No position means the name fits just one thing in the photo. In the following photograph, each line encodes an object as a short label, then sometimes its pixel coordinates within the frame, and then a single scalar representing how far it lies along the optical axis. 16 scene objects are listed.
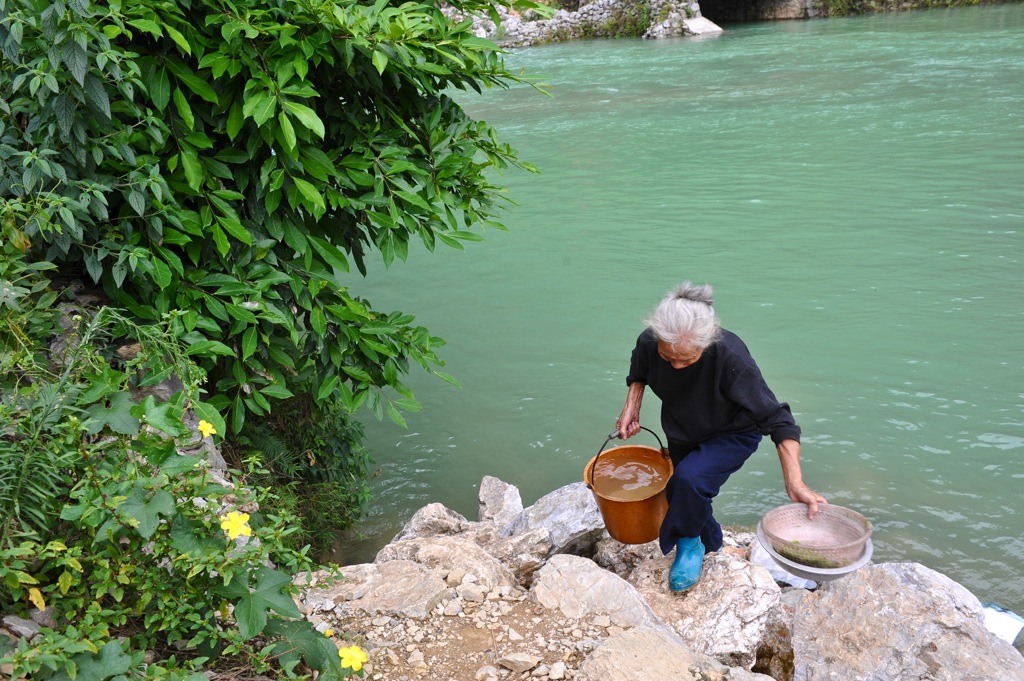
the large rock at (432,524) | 4.89
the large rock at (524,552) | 3.96
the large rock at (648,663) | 2.87
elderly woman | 3.54
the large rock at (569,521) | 4.36
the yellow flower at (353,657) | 2.38
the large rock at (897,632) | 3.66
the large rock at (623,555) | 4.20
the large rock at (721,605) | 3.64
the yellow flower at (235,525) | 2.36
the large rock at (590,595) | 3.32
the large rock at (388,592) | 3.25
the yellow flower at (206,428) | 2.64
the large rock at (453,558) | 3.54
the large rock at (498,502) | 5.26
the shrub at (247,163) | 3.07
